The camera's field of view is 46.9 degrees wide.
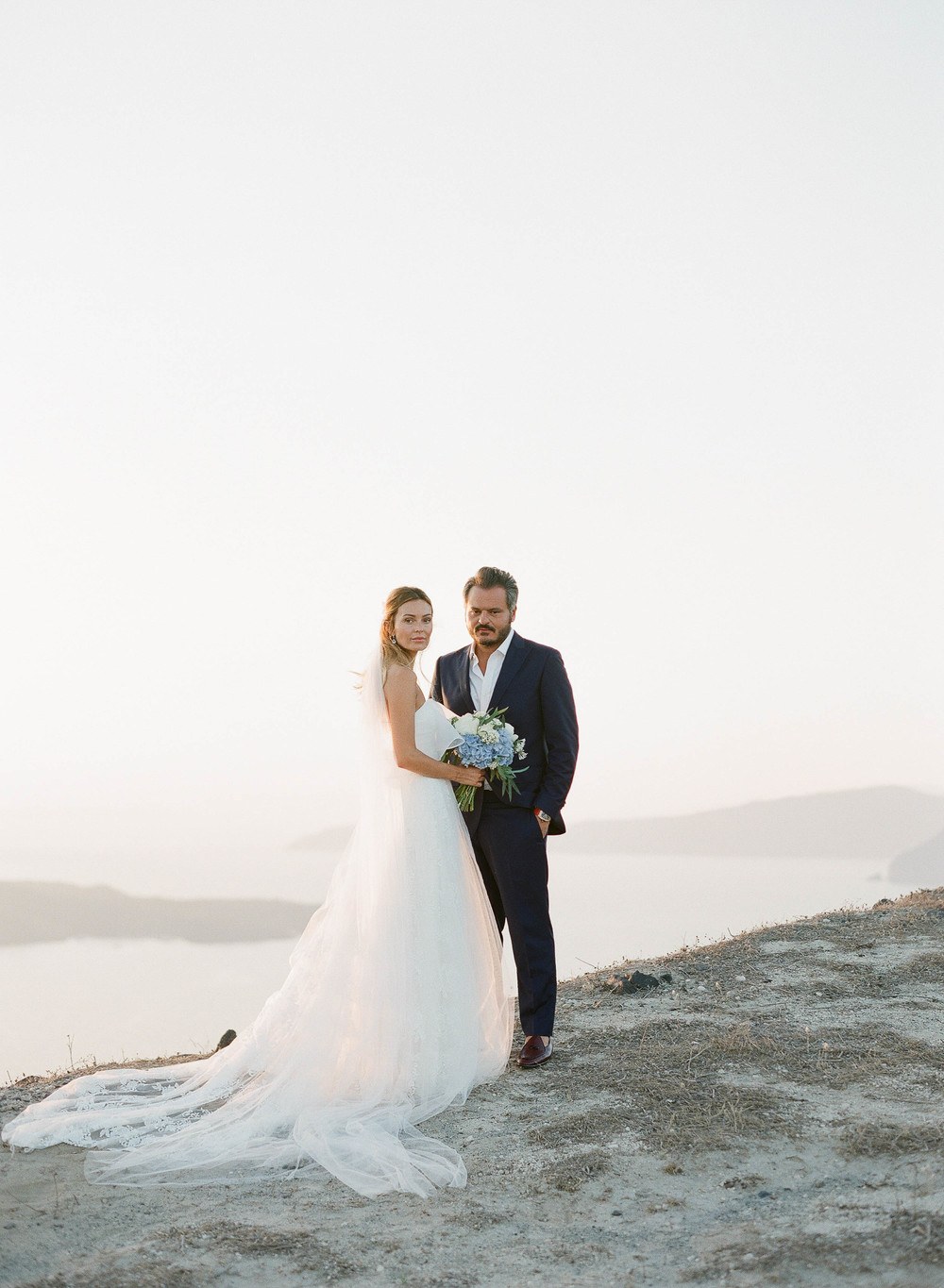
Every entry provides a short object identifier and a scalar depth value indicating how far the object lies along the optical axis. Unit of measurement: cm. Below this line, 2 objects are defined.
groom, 671
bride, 571
